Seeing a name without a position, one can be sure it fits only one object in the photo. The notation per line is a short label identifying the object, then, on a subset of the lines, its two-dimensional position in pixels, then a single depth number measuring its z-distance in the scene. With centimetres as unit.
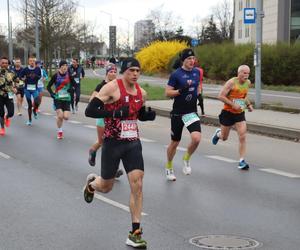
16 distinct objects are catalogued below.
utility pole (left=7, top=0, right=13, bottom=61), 5091
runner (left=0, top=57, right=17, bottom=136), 1405
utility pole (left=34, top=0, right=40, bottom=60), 3568
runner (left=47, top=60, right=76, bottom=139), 1352
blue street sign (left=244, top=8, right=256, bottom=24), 1795
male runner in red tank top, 567
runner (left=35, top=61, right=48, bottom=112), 1755
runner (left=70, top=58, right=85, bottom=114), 2008
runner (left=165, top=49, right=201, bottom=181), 852
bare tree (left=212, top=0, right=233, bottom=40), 10638
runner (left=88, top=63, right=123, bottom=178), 843
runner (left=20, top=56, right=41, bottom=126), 1664
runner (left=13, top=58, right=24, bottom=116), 1757
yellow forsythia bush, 5522
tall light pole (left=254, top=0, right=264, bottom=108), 1825
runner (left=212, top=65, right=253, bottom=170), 955
